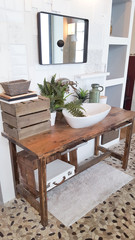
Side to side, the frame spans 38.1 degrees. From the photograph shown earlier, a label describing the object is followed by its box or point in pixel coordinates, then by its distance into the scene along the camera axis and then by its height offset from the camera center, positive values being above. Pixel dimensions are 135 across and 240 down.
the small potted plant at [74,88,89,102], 2.02 -0.37
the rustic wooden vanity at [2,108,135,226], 1.31 -0.57
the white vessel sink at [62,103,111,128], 1.52 -0.47
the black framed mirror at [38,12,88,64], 1.58 +0.16
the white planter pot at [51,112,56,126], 1.61 -0.47
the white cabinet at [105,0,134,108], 2.40 +0.11
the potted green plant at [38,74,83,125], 1.61 -0.31
